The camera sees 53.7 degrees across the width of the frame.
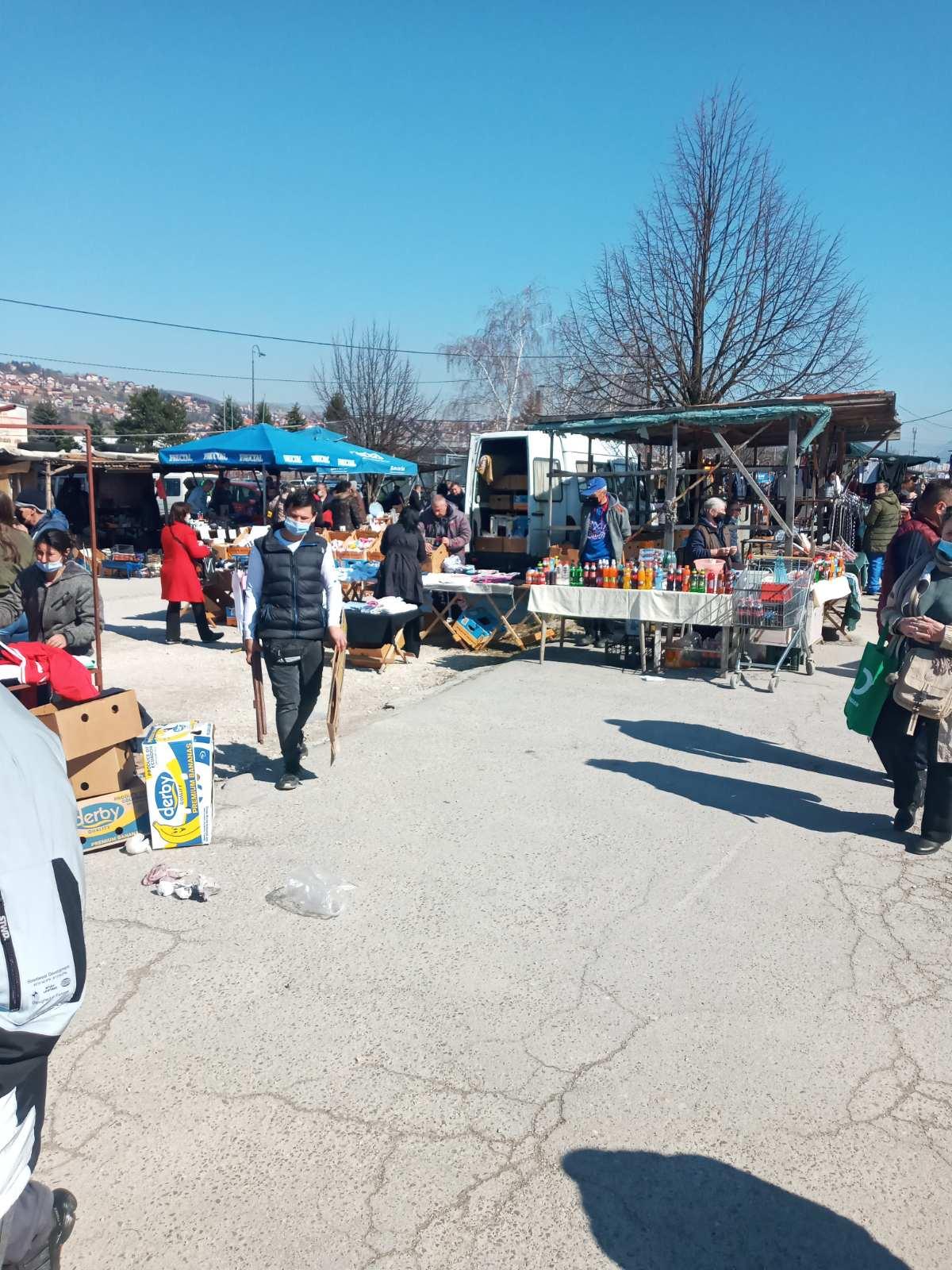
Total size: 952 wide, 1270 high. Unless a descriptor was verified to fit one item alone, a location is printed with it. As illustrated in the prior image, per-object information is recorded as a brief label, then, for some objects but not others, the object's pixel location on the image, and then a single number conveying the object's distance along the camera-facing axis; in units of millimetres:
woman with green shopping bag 4992
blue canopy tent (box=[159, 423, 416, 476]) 15930
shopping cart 9742
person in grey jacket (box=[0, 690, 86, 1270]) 1646
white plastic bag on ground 4582
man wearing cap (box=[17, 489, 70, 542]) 12483
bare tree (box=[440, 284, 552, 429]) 45031
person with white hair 10836
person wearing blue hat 11859
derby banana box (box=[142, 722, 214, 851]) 5230
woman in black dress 11289
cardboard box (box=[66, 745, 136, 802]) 5434
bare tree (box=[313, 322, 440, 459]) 42656
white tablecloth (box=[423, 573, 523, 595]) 11680
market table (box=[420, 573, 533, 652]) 11648
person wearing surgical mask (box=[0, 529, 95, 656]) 6309
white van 15789
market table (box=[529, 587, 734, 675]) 9930
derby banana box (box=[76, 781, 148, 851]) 5211
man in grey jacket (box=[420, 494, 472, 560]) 13977
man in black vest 6141
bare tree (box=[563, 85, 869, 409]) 18812
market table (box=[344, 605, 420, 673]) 10695
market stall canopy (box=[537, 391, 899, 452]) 10888
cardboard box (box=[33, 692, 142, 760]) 5191
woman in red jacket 11906
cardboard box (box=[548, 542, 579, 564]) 12531
